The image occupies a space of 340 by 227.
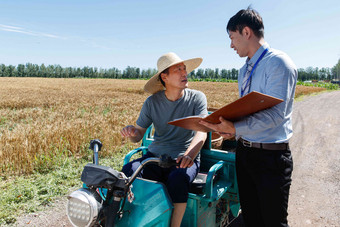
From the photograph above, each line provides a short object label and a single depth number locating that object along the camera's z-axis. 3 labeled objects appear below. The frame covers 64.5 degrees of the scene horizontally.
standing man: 1.80
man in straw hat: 2.61
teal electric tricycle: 1.68
